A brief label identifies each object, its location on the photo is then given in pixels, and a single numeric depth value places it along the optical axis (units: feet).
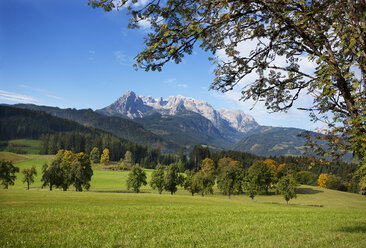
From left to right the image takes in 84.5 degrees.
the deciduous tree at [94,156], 497.87
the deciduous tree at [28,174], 248.18
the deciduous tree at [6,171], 217.23
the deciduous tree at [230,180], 256.32
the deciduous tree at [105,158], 510.17
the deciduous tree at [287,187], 230.27
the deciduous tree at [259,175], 256.89
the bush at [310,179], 453.17
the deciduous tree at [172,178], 245.24
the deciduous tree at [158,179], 250.57
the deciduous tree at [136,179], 251.39
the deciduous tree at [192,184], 263.49
